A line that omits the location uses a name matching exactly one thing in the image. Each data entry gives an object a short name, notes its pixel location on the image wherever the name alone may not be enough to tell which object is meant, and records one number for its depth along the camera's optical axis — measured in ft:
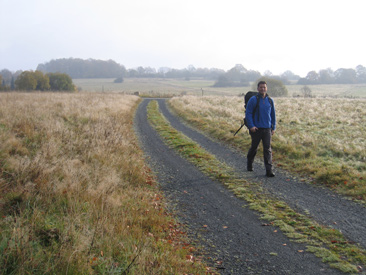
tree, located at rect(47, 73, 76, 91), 220.64
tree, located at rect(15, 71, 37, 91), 195.21
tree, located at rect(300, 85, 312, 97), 220.96
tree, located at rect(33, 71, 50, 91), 205.87
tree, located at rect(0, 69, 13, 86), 281.46
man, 24.47
